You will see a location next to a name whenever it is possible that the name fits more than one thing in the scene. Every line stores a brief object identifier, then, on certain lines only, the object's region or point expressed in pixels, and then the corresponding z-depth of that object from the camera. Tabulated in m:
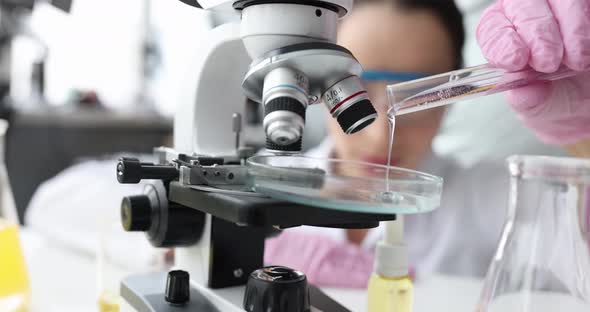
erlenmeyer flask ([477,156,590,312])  0.53
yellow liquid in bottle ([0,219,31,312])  0.66
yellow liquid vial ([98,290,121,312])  0.70
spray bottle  0.65
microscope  0.46
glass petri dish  0.42
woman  0.64
